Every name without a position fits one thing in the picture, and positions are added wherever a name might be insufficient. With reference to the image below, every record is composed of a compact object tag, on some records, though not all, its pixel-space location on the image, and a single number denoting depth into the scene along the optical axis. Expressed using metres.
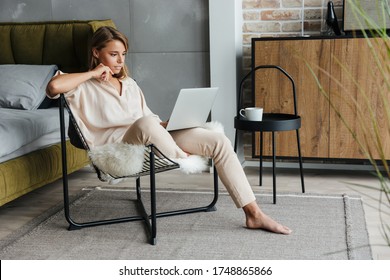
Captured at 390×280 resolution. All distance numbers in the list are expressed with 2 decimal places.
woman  2.36
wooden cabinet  3.24
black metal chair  2.31
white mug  2.94
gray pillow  3.39
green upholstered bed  3.62
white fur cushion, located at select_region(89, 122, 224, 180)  2.25
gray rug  2.22
